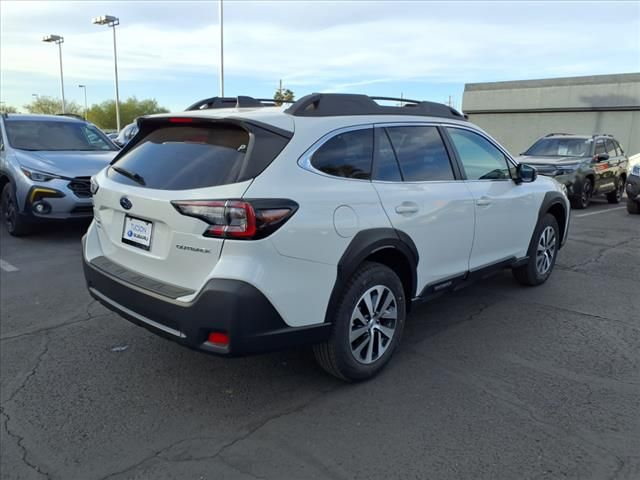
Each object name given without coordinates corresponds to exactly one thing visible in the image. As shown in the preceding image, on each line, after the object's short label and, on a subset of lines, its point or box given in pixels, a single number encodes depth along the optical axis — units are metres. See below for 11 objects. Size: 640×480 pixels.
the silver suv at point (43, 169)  6.93
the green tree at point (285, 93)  55.94
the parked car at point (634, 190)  10.79
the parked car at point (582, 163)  11.66
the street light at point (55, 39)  54.00
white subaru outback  2.70
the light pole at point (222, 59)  27.78
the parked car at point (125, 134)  13.98
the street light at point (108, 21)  44.06
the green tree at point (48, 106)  76.48
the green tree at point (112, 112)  80.75
